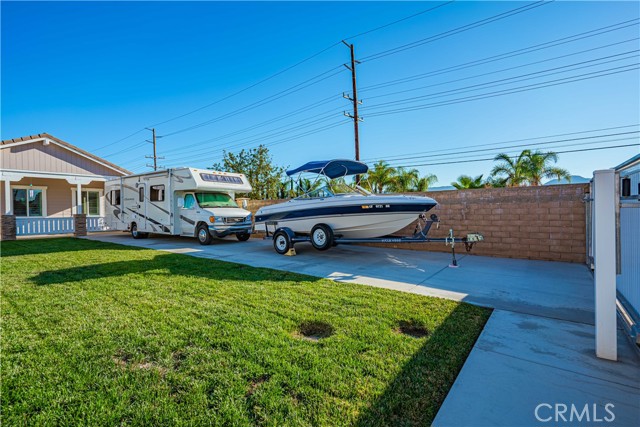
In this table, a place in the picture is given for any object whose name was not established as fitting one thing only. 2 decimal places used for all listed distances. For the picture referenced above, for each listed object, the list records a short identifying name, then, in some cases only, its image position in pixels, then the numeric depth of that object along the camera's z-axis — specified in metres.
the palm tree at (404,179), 21.45
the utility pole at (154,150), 35.59
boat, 7.24
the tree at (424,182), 21.41
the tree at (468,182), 18.31
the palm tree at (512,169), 17.77
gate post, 2.70
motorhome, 11.00
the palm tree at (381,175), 21.78
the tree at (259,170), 29.41
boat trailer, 6.80
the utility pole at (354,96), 16.28
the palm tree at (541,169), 17.28
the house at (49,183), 13.80
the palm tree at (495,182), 18.19
